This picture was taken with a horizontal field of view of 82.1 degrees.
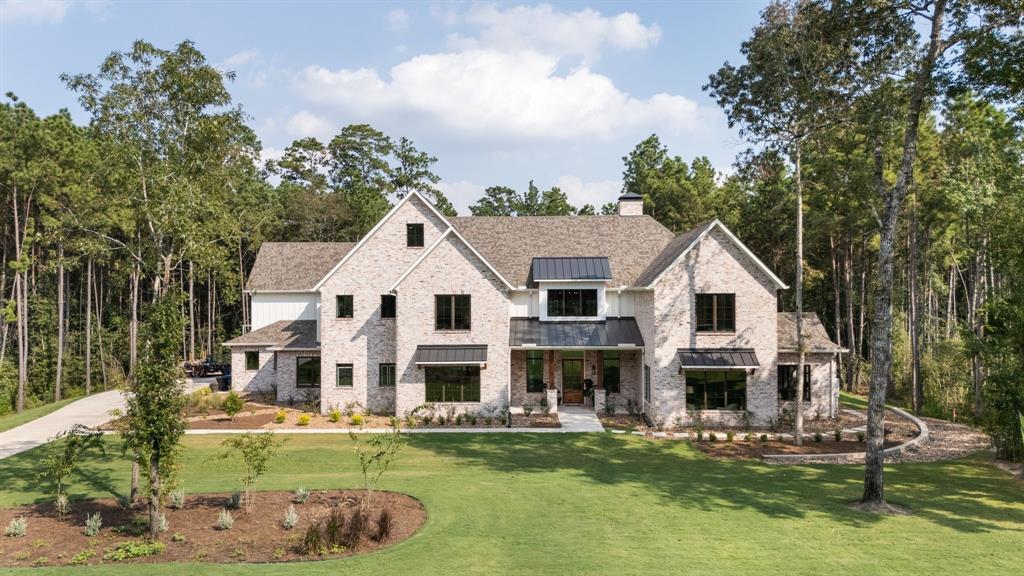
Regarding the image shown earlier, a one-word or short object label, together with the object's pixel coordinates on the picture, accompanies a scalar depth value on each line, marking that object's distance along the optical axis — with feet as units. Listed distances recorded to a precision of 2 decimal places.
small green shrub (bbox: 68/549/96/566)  36.14
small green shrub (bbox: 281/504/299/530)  41.52
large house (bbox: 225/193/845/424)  81.30
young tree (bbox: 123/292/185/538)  40.83
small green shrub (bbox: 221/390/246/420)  84.02
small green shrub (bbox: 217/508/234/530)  41.04
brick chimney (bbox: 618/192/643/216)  110.83
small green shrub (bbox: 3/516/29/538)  40.37
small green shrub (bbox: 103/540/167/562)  36.96
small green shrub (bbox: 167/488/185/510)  46.22
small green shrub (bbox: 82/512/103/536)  40.75
